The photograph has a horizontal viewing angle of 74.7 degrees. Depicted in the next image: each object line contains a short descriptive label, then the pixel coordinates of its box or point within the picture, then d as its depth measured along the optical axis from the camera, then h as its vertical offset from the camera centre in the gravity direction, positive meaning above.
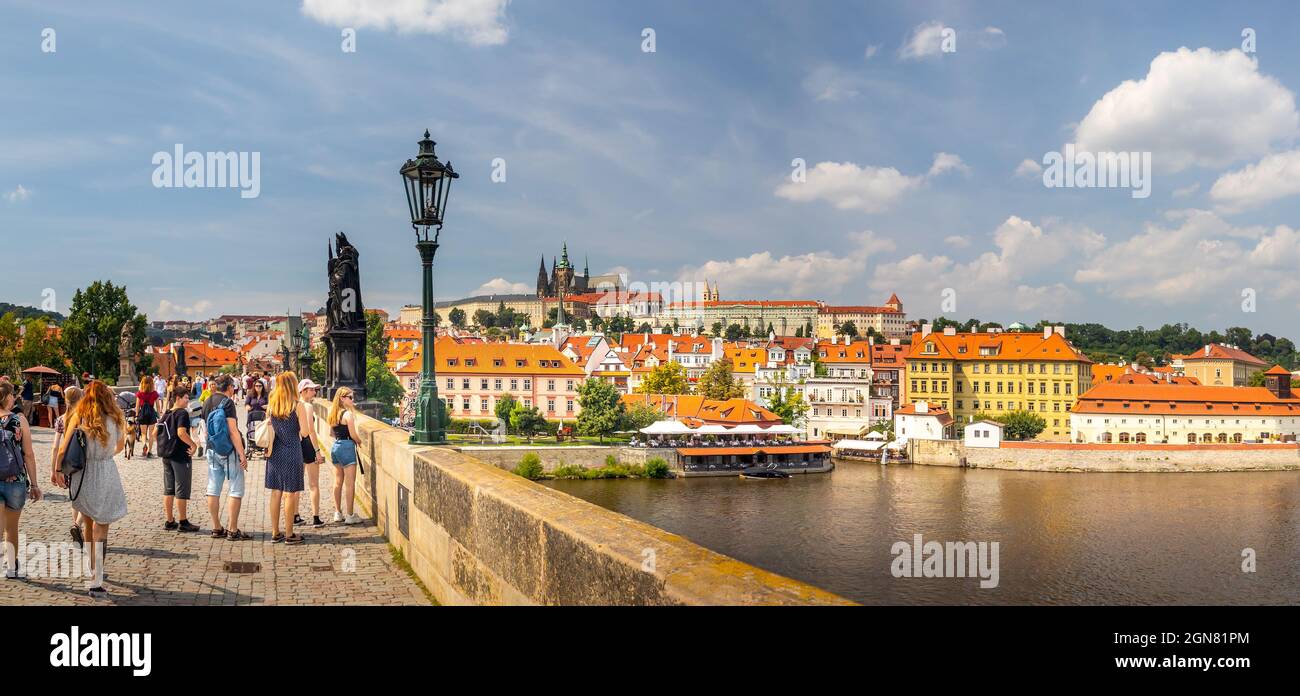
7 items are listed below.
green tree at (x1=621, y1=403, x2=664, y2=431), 64.00 -5.26
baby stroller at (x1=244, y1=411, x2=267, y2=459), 13.17 -1.38
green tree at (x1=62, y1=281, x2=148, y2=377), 48.09 +1.34
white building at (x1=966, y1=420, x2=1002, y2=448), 62.47 -6.41
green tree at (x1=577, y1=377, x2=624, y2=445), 61.19 -4.48
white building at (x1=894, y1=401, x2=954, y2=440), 65.75 -5.88
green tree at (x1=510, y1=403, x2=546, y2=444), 64.91 -5.65
